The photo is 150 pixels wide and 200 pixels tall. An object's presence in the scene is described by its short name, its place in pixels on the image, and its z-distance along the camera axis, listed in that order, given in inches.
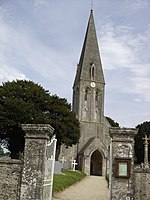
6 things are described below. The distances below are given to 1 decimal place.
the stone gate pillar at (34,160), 347.6
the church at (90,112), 1847.9
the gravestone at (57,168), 1000.9
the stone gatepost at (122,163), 361.1
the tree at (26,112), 1258.0
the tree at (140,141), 2087.1
